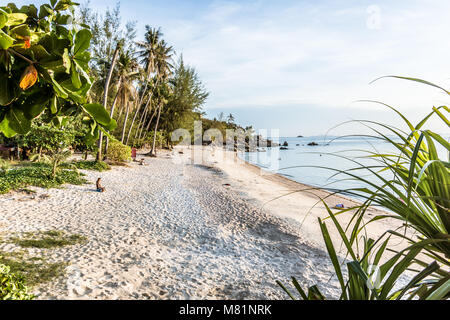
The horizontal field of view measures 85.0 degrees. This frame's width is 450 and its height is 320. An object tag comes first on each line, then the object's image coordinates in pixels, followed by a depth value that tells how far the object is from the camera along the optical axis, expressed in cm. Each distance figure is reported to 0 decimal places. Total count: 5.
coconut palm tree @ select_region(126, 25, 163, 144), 2361
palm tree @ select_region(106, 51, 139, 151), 1916
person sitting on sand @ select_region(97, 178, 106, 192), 1025
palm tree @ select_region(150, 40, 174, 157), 2542
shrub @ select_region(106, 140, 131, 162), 1789
